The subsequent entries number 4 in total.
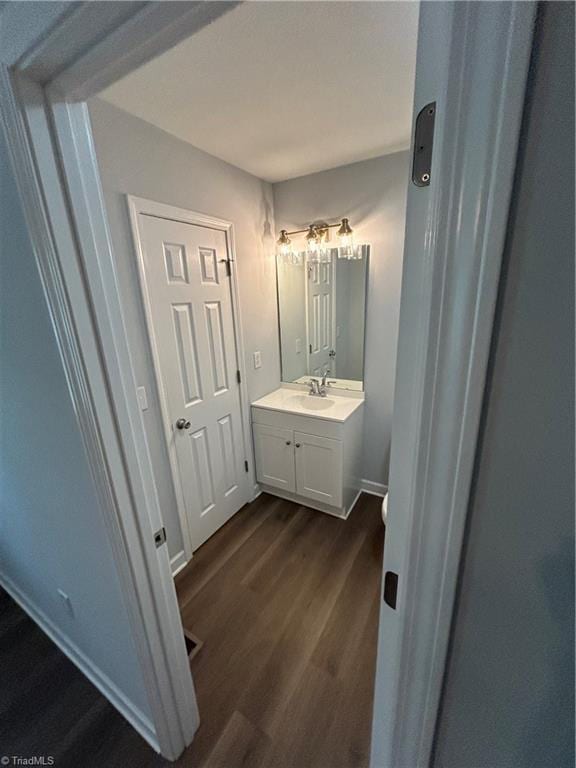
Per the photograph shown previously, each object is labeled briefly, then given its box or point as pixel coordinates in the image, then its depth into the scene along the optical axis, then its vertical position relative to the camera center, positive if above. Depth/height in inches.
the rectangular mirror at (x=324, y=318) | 85.7 -5.5
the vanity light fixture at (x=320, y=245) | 79.2 +14.4
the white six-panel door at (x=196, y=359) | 61.5 -12.2
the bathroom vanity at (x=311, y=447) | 79.7 -39.4
